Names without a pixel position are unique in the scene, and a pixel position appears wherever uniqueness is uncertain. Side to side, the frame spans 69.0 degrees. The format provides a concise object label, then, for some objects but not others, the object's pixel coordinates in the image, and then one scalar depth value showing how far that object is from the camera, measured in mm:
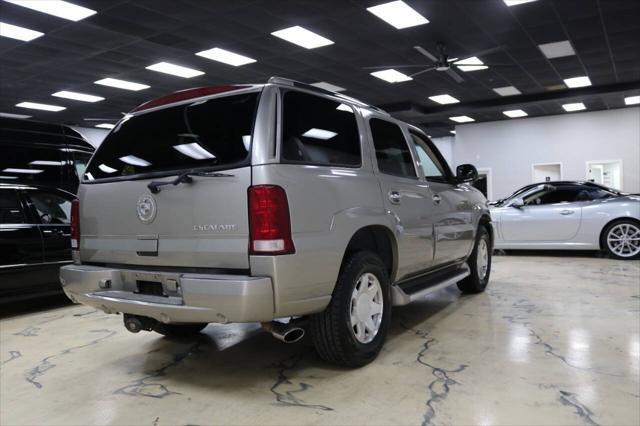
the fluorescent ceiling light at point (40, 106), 14000
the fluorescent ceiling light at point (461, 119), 16858
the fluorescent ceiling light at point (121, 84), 11734
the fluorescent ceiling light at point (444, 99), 14750
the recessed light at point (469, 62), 10181
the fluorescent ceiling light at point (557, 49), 9630
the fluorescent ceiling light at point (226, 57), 9703
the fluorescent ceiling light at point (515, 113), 15758
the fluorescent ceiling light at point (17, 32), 8102
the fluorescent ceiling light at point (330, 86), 12501
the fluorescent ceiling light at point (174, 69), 10586
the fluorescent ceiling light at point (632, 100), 13984
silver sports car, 7508
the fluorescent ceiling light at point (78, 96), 12949
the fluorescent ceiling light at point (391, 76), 11562
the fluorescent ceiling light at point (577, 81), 12594
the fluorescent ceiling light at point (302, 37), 8617
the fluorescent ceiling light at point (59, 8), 7172
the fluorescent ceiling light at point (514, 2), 7520
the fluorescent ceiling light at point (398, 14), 7586
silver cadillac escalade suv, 2137
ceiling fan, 9203
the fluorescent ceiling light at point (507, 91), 13531
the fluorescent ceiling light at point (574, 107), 14917
